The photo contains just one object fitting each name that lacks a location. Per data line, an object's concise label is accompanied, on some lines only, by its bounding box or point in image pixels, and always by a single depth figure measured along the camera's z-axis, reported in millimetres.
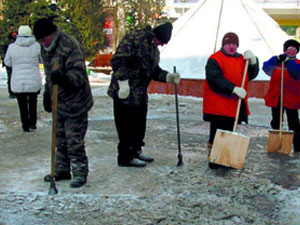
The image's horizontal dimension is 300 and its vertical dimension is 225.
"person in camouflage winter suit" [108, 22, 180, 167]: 5191
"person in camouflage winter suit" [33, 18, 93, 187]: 4457
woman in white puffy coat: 7412
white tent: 14305
